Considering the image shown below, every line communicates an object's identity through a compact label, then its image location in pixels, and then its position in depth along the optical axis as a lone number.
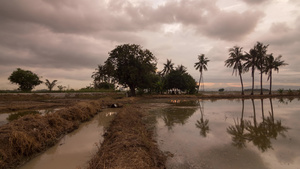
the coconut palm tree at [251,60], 38.78
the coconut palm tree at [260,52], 38.08
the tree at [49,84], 53.66
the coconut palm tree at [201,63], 48.75
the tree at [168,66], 57.88
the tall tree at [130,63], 32.88
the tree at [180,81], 46.12
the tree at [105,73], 32.38
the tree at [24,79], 49.59
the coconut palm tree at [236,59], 40.59
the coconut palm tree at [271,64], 39.84
